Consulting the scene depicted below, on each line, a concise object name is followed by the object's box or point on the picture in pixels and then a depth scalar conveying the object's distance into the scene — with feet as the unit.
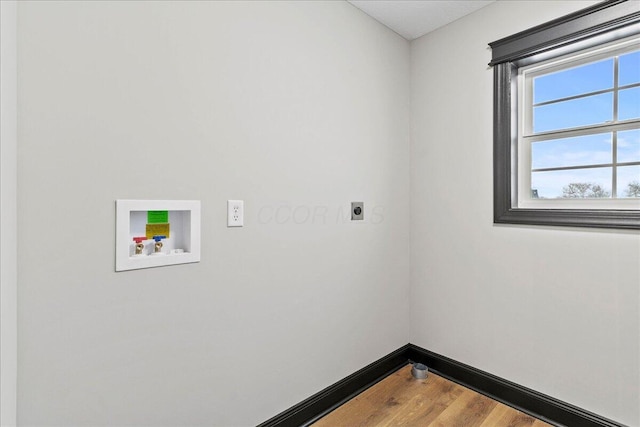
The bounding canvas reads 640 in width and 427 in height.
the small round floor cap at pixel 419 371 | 7.27
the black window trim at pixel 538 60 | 5.11
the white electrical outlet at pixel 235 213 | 4.77
